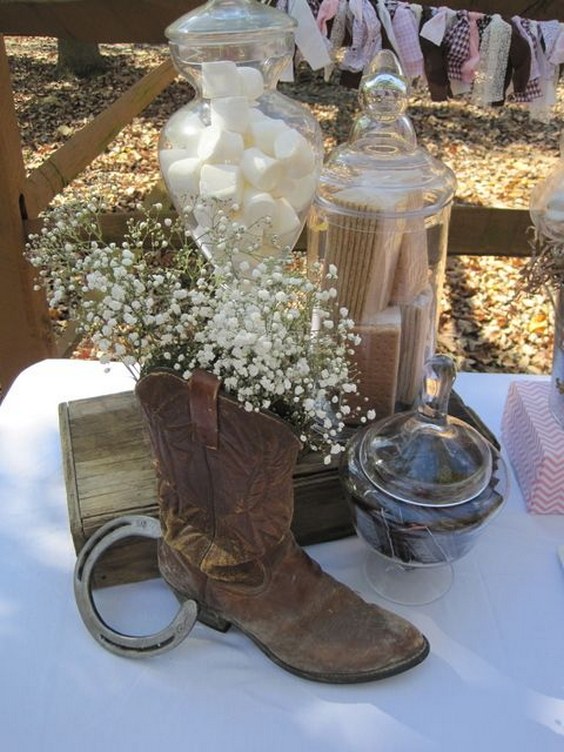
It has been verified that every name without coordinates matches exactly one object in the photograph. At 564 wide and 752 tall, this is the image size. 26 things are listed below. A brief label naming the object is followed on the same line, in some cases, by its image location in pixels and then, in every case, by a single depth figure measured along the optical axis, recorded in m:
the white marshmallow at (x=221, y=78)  0.76
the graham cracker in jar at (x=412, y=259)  0.83
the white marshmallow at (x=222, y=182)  0.75
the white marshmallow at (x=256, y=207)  0.76
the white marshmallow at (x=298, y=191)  0.79
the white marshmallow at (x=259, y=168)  0.75
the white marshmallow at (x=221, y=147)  0.75
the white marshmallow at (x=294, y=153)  0.76
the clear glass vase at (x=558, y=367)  0.79
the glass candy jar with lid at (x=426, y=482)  0.66
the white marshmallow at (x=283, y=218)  0.78
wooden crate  0.74
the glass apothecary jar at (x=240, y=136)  0.75
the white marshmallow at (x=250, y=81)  0.77
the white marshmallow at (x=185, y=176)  0.77
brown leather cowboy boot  0.59
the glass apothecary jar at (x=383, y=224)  0.81
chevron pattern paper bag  0.82
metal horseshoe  0.66
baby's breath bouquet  0.56
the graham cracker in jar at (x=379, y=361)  0.83
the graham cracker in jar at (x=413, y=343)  0.86
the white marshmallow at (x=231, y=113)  0.76
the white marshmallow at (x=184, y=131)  0.80
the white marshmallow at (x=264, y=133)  0.77
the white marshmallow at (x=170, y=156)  0.81
